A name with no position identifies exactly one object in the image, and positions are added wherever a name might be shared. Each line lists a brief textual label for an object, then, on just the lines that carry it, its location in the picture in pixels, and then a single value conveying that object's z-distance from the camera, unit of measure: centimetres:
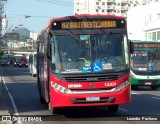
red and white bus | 1543
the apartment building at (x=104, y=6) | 15525
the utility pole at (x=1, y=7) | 5180
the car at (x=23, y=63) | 10419
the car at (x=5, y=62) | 12256
